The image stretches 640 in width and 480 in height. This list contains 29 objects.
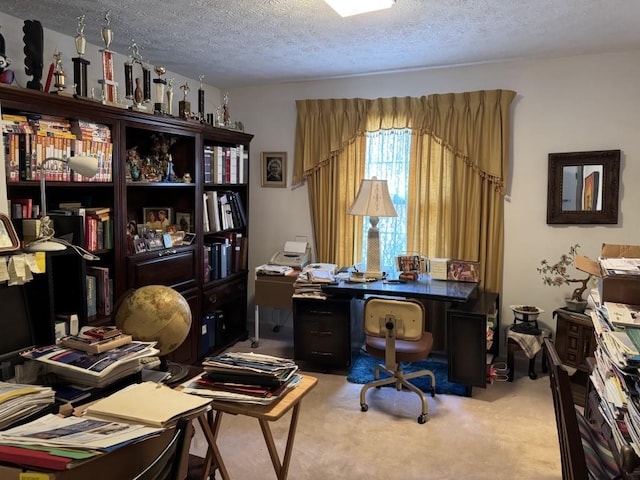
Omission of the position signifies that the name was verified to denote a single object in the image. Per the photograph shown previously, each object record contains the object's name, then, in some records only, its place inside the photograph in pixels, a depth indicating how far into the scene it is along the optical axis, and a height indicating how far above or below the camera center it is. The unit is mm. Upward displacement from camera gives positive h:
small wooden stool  3605 -984
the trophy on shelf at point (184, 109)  3623 +732
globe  2064 -452
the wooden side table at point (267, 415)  1613 -662
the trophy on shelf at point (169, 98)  3545 +790
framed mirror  3625 +197
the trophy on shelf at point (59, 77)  2689 +707
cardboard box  1865 -278
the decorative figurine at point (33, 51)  2588 +818
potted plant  3518 -478
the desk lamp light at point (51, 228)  2066 -82
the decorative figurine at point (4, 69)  2473 +695
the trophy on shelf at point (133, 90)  3184 +771
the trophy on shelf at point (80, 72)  2822 +772
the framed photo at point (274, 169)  4668 +390
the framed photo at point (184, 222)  3889 -97
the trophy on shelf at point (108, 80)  2889 +758
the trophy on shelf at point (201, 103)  3951 +845
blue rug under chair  3492 -1218
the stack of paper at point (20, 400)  1469 -589
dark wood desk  3318 -714
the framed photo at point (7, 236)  1864 -107
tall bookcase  2457 +16
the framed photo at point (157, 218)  3764 -67
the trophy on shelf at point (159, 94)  3357 +780
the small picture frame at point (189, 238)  3825 -218
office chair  3051 -772
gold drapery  3920 +370
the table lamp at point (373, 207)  3688 +33
